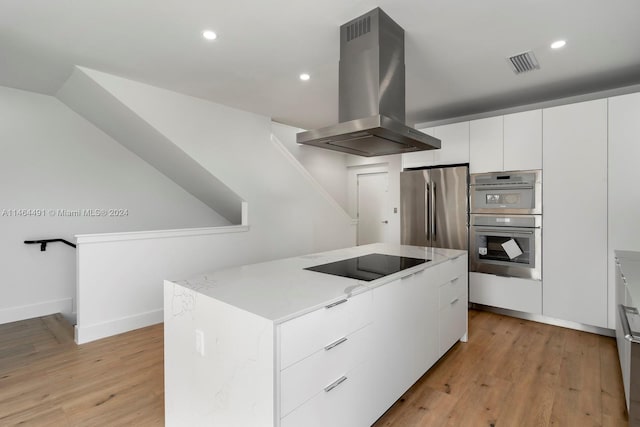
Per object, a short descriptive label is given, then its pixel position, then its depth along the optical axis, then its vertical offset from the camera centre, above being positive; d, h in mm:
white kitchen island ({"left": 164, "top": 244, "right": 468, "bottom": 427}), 1204 -607
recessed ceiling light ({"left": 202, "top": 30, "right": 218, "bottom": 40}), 2246 +1286
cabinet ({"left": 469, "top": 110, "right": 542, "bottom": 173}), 3232 +740
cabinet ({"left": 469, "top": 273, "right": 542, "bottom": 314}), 3285 -888
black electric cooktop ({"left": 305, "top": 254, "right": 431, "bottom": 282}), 1863 -362
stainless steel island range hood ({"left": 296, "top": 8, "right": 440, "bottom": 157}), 2000 +851
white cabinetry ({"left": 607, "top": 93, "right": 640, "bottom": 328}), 2748 +299
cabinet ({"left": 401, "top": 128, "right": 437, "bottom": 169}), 4012 +688
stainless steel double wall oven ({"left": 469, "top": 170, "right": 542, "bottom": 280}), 3250 -135
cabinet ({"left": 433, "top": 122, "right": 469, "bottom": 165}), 3711 +812
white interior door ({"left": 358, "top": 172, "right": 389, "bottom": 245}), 6137 +95
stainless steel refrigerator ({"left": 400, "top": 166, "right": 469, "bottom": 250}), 3693 +56
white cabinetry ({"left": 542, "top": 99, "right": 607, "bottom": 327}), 2910 -21
